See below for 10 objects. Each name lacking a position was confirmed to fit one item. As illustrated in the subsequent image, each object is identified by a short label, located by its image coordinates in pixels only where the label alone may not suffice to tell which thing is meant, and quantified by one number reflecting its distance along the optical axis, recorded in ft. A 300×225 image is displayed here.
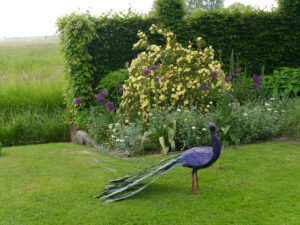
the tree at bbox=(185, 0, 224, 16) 110.73
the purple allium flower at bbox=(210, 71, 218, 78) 22.21
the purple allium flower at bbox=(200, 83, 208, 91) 22.08
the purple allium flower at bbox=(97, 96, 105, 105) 21.35
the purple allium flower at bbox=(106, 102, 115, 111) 21.22
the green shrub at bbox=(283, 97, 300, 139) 21.33
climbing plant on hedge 26.63
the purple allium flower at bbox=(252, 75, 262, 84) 24.43
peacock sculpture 11.22
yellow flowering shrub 22.35
